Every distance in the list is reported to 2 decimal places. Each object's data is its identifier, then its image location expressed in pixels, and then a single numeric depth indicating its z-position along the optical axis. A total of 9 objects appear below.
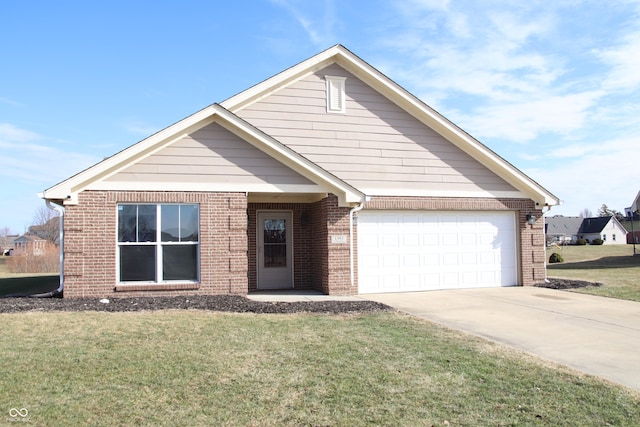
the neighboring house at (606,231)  81.75
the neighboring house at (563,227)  82.97
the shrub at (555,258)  31.13
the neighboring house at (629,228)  61.38
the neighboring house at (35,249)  30.81
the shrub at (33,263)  28.48
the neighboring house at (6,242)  84.09
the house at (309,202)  11.98
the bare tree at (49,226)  52.72
